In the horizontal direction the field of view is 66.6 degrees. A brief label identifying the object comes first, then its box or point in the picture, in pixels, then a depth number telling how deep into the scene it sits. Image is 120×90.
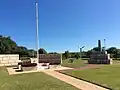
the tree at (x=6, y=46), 34.57
